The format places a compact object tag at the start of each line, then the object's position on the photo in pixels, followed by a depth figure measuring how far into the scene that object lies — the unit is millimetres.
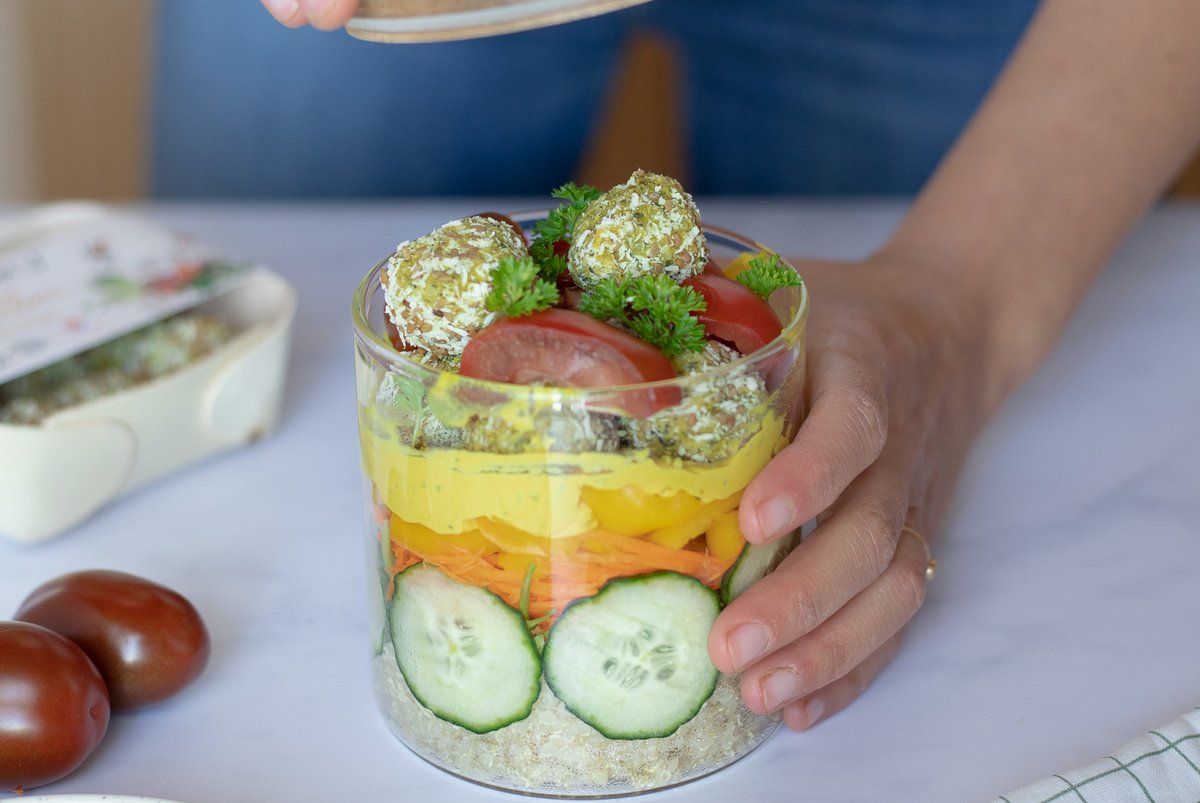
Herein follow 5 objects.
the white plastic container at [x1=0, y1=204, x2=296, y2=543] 892
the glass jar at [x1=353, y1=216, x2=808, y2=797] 607
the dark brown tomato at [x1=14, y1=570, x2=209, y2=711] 730
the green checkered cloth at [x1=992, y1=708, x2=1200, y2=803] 641
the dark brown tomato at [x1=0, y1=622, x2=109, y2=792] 656
